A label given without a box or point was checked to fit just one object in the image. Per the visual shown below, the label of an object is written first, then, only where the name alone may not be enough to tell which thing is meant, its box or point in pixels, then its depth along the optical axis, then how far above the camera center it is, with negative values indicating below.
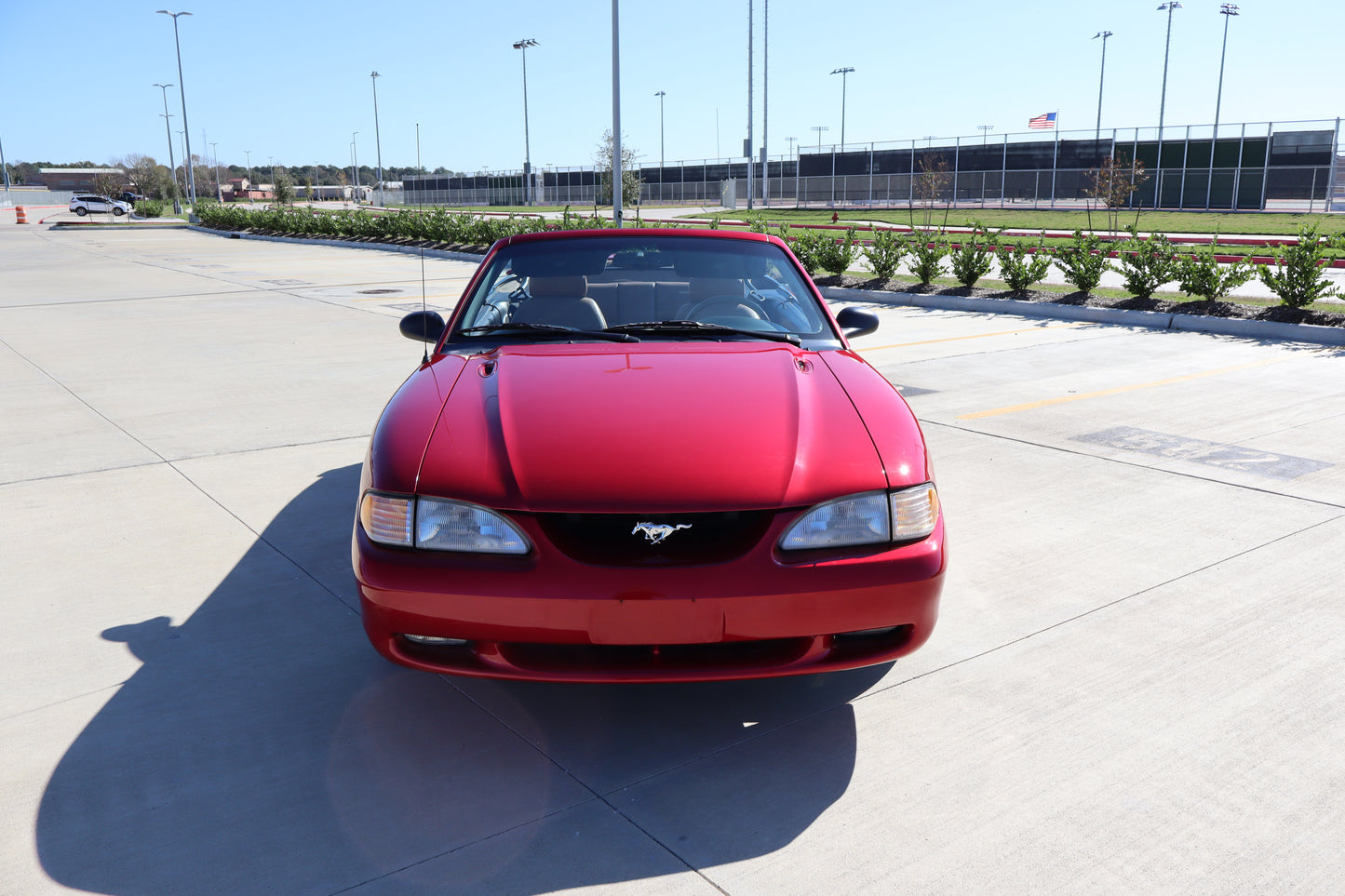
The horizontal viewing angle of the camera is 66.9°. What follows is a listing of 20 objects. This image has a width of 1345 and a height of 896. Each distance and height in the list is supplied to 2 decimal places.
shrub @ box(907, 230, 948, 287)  16.17 -0.65
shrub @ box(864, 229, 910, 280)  16.83 -0.62
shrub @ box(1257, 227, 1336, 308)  11.95 -0.68
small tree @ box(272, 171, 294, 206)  73.12 +1.98
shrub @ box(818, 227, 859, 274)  17.58 -0.64
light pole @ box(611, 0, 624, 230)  22.34 +2.31
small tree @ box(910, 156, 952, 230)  38.53 +1.34
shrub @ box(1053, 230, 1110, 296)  14.19 -0.67
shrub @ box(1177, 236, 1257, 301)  12.80 -0.75
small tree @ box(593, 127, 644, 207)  49.47 +2.04
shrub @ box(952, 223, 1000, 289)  15.67 -0.67
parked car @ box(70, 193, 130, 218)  65.81 +0.97
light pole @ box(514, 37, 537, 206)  69.06 +2.80
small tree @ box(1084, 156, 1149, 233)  30.86 +1.02
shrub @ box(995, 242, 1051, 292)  14.91 -0.74
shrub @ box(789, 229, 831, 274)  18.12 -0.56
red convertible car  2.71 -0.85
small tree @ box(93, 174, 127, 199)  96.25 +3.21
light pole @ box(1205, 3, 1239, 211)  65.88 +13.09
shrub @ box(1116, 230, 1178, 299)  13.30 -0.63
